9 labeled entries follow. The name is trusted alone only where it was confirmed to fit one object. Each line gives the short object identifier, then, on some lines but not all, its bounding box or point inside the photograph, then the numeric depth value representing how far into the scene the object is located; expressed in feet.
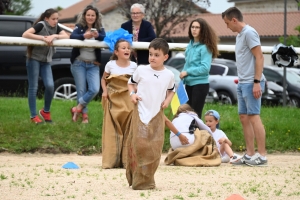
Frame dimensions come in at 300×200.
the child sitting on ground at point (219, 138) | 36.22
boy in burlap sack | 25.70
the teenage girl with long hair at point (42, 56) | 39.73
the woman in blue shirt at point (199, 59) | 36.42
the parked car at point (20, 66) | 51.44
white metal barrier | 39.14
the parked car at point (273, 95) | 77.15
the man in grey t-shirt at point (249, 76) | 33.24
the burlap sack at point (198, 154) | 33.76
